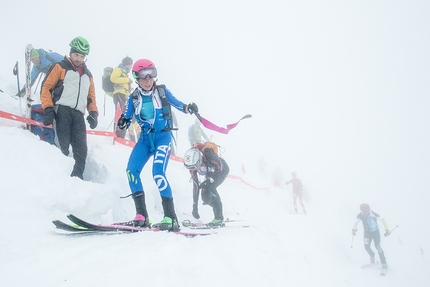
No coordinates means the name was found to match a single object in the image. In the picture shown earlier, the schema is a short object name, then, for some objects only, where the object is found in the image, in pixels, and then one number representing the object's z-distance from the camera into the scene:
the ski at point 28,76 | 5.16
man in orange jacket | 4.35
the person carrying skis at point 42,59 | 6.70
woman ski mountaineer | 3.87
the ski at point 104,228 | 2.81
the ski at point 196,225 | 5.27
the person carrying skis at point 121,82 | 8.31
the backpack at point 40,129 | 5.17
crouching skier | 6.20
